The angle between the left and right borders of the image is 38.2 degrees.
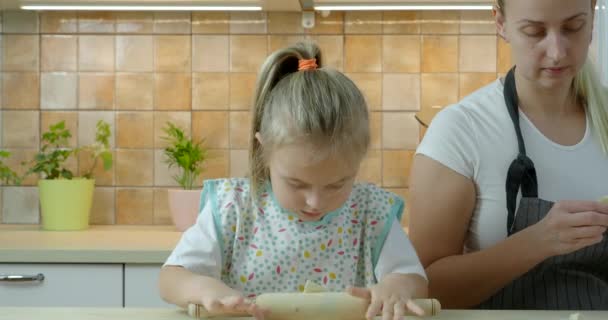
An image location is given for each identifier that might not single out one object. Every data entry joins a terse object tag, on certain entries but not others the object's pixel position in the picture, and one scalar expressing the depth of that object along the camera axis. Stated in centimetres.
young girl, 113
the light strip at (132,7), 230
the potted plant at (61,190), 232
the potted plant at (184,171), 228
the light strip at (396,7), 226
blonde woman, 125
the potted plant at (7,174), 232
